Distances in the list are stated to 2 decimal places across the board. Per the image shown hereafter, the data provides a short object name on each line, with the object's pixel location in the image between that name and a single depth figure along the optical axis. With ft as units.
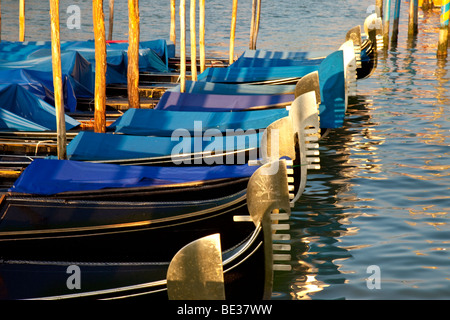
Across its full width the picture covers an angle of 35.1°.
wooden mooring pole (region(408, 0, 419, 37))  75.00
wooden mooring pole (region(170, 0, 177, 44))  58.80
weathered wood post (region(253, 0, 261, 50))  62.44
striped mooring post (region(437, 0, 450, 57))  59.47
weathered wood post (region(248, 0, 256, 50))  61.16
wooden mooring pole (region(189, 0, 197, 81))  42.99
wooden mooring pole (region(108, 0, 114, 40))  61.34
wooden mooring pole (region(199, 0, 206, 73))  45.71
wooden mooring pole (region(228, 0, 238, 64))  53.57
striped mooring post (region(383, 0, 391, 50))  71.16
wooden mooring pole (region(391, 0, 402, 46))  74.03
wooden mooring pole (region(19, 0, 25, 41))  56.98
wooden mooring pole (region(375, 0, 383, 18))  69.80
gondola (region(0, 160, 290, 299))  21.88
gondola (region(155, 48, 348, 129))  37.60
